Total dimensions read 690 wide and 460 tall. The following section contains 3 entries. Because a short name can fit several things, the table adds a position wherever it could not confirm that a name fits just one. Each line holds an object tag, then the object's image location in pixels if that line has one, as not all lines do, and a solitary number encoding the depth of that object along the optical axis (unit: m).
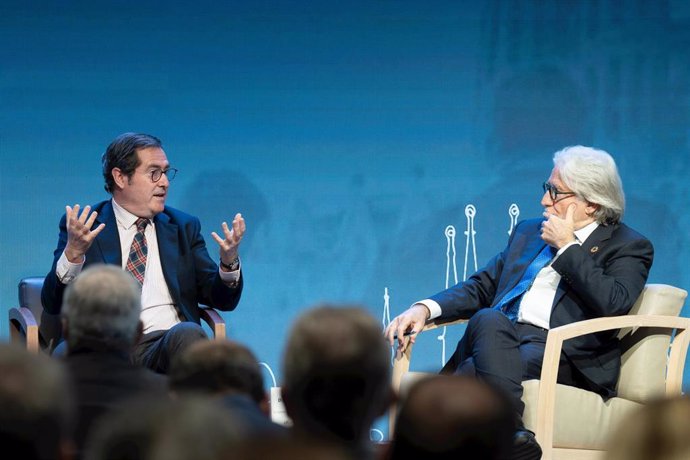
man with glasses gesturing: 9.09
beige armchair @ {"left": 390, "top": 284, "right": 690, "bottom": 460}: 7.96
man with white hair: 8.27
